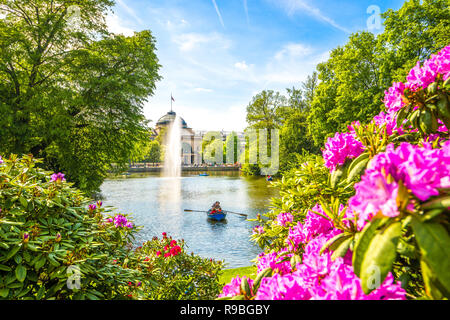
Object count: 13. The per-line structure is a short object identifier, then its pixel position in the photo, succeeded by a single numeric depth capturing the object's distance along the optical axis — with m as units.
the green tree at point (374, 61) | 13.20
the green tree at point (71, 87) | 8.88
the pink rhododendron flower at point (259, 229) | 3.57
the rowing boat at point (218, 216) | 16.20
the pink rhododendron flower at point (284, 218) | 2.91
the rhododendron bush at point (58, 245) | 2.13
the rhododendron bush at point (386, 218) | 0.82
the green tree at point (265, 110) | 36.03
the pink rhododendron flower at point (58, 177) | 3.07
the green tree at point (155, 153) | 73.79
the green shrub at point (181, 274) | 3.98
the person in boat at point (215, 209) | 16.33
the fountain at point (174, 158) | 56.49
